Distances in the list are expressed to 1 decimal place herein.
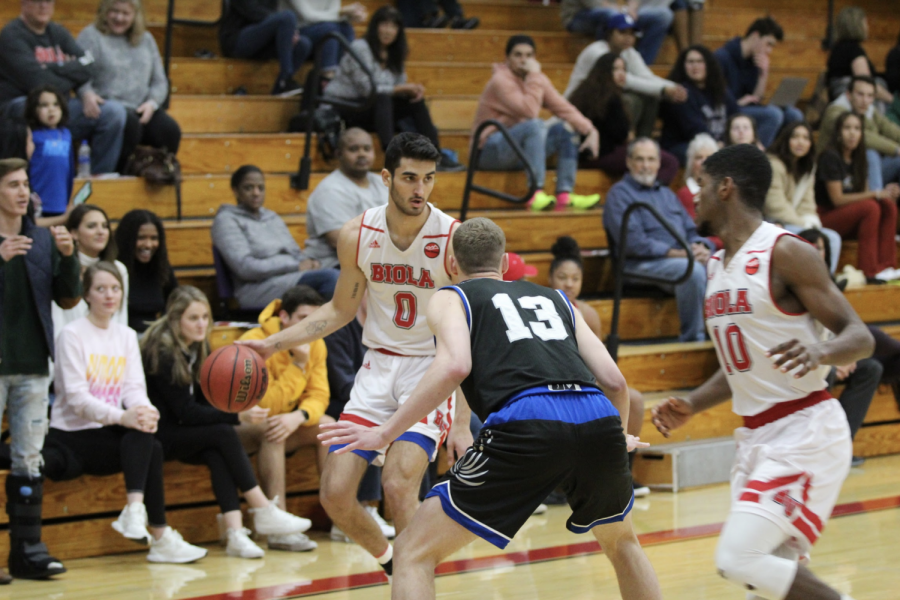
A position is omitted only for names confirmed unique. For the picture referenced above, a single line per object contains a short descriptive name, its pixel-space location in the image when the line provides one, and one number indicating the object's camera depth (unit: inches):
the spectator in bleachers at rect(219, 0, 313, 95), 677.3
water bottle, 588.7
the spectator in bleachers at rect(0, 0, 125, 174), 565.3
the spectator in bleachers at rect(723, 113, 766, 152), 672.4
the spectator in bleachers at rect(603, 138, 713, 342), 608.7
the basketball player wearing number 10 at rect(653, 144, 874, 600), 264.8
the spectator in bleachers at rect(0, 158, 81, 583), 403.2
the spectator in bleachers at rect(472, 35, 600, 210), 664.4
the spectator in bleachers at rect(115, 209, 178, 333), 498.0
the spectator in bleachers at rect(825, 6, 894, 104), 831.1
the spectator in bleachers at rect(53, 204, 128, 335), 472.4
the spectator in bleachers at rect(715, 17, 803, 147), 789.9
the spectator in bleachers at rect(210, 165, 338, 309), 525.0
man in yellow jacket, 458.0
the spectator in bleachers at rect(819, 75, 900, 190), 741.9
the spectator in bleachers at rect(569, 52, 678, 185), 704.4
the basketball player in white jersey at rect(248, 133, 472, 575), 339.3
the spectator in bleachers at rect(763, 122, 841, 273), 670.5
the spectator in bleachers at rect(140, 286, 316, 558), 439.8
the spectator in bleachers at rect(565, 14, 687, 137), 724.7
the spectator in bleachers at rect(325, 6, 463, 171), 657.0
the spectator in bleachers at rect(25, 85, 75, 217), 524.7
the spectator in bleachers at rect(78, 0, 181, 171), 595.5
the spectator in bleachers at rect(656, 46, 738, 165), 736.3
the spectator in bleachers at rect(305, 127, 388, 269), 544.4
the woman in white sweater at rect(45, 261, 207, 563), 420.5
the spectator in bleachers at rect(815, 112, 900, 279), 701.9
